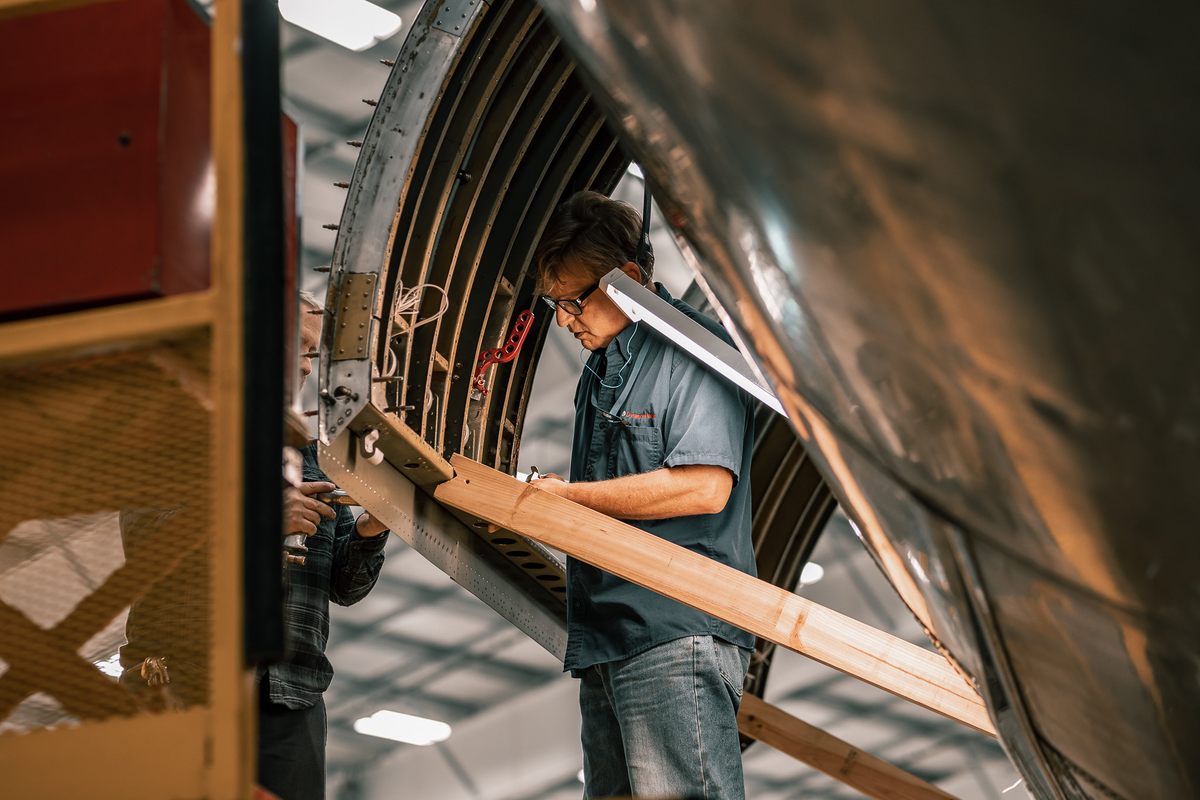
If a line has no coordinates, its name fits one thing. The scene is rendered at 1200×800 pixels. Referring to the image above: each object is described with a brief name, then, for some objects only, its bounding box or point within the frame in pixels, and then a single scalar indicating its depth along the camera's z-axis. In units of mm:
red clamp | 6044
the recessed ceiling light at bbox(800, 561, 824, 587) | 21219
